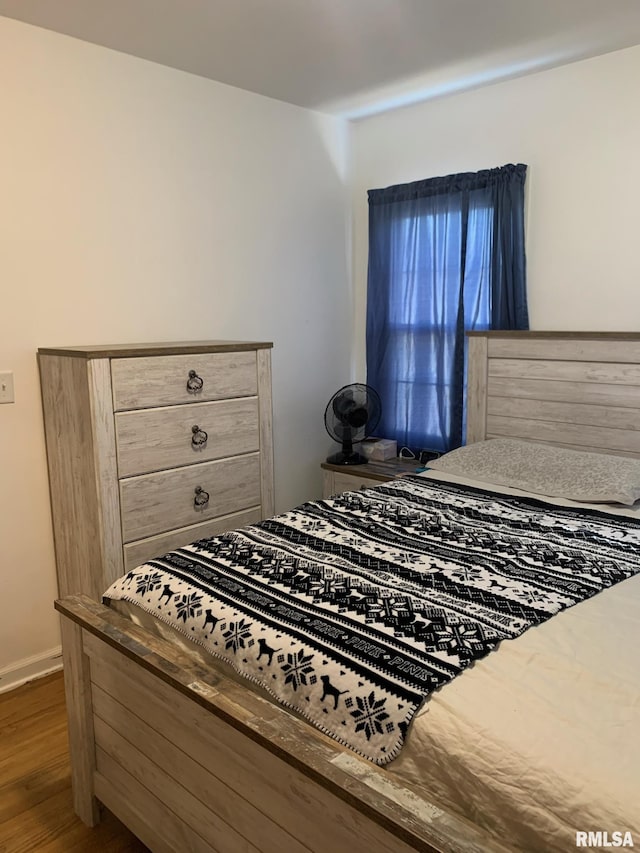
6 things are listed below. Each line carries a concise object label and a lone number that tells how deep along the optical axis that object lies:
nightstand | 3.35
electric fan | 3.54
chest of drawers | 2.39
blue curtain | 3.24
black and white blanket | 1.30
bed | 1.02
